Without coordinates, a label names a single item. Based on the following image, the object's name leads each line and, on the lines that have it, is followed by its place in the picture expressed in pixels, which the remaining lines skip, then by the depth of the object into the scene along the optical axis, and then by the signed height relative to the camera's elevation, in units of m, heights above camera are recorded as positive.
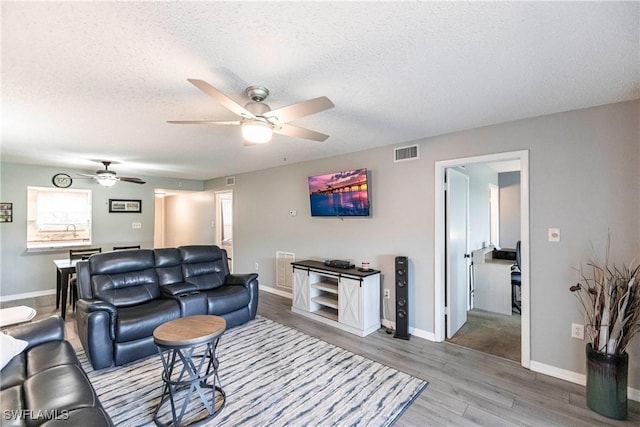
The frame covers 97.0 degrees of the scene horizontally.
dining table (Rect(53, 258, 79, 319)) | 3.95 -0.85
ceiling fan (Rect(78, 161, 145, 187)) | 4.58 +0.64
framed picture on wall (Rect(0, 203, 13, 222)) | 4.97 +0.09
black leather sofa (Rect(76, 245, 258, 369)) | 2.71 -0.93
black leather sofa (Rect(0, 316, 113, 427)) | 1.27 -0.91
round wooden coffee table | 1.99 -1.15
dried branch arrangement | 2.09 -0.71
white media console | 3.54 -1.09
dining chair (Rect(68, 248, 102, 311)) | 4.18 -0.64
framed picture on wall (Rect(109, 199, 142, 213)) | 6.11 +0.26
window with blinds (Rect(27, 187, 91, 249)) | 5.41 +0.00
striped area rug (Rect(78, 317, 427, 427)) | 2.07 -1.46
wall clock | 5.41 +0.71
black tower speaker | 3.43 -1.01
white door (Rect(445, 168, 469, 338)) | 3.44 -0.42
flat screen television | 3.95 +0.34
